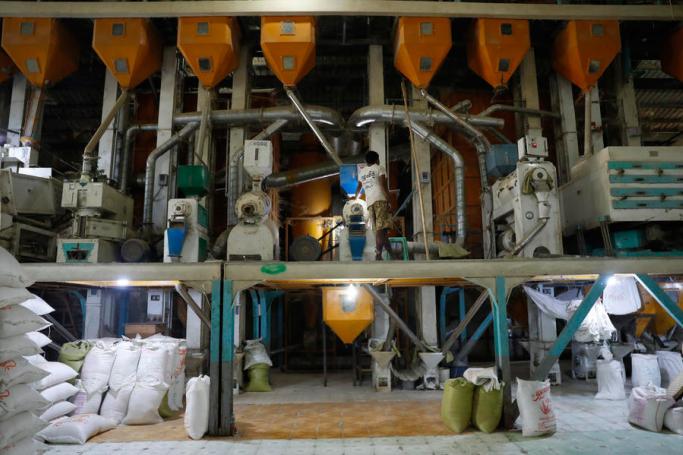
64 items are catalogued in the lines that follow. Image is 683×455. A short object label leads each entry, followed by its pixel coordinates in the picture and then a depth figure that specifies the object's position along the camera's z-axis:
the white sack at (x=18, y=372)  3.20
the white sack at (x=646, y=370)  6.28
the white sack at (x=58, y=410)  4.57
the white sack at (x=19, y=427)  3.10
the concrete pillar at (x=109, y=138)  8.35
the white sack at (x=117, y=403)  4.98
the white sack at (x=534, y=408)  4.40
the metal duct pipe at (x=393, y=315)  5.71
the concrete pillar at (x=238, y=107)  7.89
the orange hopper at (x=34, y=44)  7.73
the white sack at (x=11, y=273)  3.03
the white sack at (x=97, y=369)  5.02
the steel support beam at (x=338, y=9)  7.54
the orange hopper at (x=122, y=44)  7.74
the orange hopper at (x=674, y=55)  8.17
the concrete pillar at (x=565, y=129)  8.38
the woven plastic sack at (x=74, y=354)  5.10
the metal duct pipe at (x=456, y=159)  7.84
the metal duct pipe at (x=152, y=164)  7.87
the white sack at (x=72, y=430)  4.31
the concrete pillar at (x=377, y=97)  8.12
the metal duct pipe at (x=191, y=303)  4.72
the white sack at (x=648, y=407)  4.55
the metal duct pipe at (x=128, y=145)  8.55
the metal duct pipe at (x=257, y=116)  8.09
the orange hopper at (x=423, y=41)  7.68
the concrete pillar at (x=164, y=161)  8.09
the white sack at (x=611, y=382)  6.04
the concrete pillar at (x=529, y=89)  8.44
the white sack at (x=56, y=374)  4.54
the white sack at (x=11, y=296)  2.99
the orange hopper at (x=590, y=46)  7.87
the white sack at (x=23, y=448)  3.15
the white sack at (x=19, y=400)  3.14
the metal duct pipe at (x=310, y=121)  7.72
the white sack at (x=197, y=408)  4.40
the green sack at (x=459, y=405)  4.65
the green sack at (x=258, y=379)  7.01
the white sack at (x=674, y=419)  4.46
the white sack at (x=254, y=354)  7.08
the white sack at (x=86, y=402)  4.90
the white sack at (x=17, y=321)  3.26
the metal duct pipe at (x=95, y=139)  6.84
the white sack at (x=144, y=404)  4.96
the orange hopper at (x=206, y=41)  7.61
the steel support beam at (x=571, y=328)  4.63
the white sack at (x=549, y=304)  7.13
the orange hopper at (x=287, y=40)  7.52
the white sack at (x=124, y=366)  5.09
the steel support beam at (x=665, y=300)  4.68
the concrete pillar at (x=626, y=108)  8.52
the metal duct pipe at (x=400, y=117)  7.87
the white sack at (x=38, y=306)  4.98
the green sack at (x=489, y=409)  4.56
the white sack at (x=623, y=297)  7.15
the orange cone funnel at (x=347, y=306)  6.61
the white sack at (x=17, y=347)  3.17
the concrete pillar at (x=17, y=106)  8.35
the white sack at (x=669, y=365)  6.62
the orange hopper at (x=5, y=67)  8.33
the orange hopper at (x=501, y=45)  7.80
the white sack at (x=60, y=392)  4.56
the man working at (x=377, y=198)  6.05
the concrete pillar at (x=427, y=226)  7.53
